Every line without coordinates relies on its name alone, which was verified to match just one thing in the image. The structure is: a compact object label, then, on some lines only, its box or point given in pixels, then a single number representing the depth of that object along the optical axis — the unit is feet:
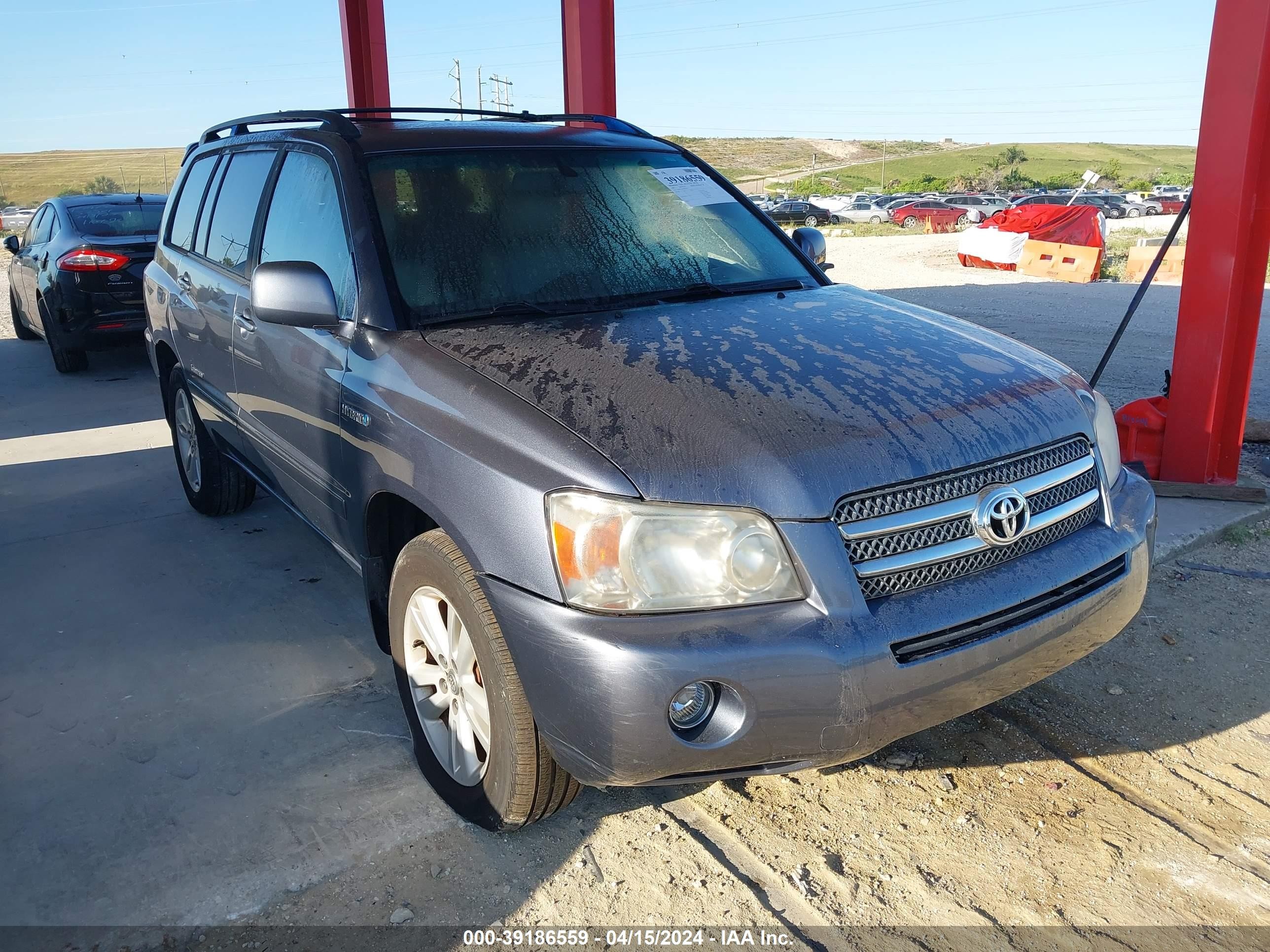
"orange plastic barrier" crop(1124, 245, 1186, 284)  50.88
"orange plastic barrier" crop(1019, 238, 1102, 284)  53.98
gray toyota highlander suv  6.63
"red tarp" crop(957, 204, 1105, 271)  60.18
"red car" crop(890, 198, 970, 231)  135.23
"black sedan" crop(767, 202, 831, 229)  142.51
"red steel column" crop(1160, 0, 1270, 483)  13.99
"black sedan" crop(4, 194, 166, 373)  28.35
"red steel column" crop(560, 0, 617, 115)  20.29
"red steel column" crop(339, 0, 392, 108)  26.22
